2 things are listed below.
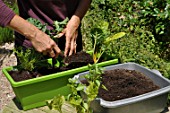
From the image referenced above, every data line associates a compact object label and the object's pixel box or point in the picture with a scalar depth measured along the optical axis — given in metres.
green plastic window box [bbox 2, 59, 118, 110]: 1.61
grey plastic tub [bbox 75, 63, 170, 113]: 1.42
